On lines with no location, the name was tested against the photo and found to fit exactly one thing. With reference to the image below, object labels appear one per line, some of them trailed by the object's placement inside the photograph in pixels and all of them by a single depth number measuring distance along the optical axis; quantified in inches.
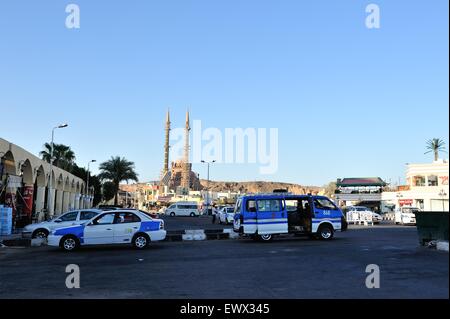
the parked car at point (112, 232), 673.6
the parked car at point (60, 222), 837.8
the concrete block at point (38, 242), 789.0
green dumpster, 582.9
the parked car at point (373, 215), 1566.4
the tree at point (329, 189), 5222.4
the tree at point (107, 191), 3368.6
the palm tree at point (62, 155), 2785.4
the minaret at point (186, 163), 6806.1
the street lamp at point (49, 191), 1621.3
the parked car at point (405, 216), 1469.0
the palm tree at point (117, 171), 2883.9
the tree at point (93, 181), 3302.2
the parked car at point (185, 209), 2856.8
